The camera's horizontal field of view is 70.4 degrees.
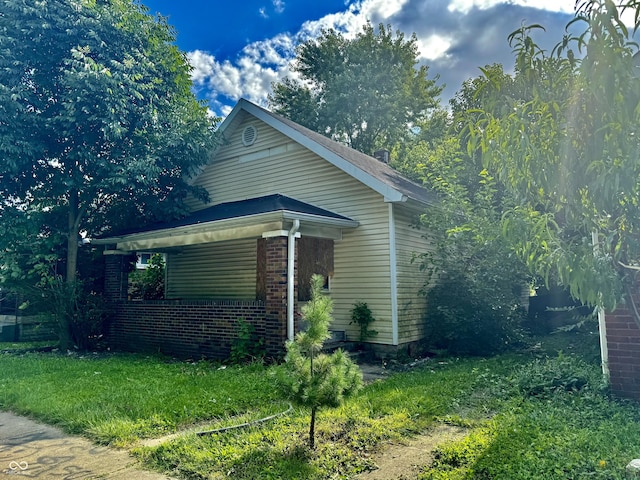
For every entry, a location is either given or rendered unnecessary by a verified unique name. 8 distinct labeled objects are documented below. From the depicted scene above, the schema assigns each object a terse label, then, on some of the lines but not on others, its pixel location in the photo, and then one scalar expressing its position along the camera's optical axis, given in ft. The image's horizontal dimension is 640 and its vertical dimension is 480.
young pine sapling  12.63
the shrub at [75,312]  33.94
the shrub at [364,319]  30.32
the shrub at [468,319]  30.35
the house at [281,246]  27.86
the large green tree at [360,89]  86.39
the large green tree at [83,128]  32.50
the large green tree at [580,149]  7.96
